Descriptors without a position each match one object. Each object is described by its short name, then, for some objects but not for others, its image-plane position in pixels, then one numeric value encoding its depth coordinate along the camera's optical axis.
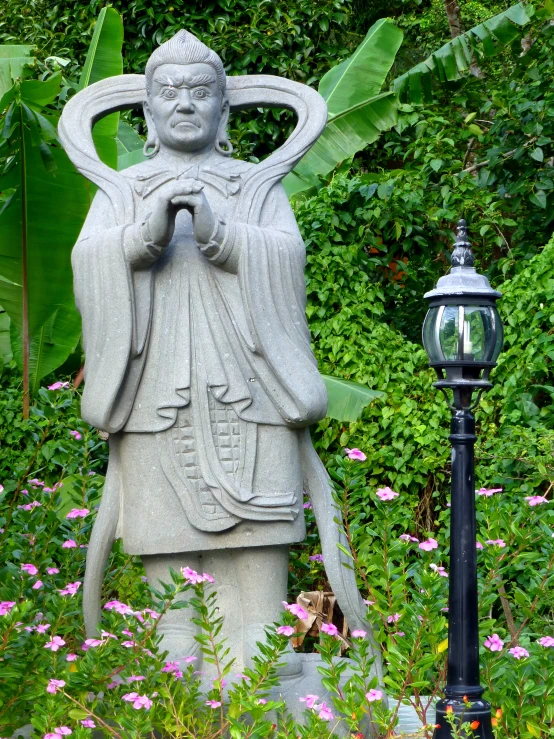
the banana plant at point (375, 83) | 14.84
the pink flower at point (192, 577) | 6.55
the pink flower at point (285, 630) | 6.48
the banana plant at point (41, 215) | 12.14
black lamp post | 6.92
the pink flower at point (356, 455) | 7.68
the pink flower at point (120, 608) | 6.70
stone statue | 7.73
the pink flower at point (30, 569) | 7.31
